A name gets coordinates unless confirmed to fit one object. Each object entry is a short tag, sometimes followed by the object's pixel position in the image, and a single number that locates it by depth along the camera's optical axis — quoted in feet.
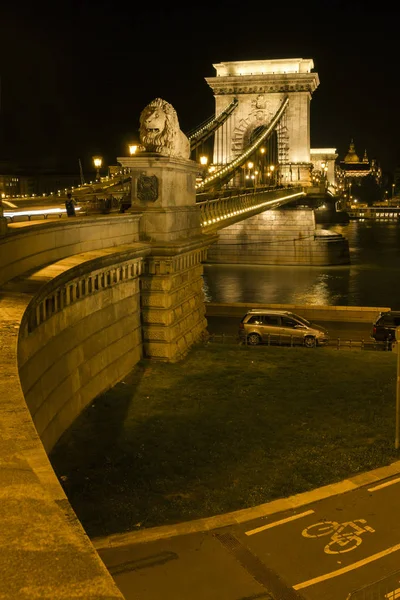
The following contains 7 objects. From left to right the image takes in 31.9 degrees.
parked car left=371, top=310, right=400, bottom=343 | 69.82
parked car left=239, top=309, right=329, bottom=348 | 68.23
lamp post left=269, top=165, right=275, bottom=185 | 195.72
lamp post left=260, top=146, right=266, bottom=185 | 197.62
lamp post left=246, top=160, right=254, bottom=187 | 168.19
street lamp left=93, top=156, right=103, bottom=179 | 73.27
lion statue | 50.55
